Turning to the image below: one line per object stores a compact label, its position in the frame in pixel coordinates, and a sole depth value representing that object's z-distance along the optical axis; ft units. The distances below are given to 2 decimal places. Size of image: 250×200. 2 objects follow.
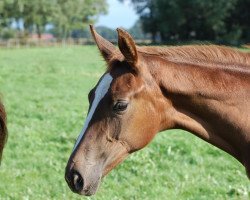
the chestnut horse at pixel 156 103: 16.88
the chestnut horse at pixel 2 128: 20.75
